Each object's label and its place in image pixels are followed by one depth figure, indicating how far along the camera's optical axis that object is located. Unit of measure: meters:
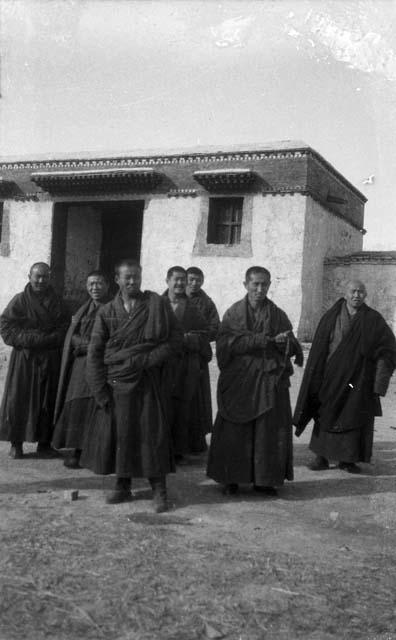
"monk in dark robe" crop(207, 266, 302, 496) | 4.96
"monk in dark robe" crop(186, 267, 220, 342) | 6.43
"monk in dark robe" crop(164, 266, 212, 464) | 6.11
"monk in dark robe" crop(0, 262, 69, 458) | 6.04
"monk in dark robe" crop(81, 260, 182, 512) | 4.52
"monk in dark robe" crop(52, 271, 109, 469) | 5.61
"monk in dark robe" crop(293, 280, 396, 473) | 5.91
